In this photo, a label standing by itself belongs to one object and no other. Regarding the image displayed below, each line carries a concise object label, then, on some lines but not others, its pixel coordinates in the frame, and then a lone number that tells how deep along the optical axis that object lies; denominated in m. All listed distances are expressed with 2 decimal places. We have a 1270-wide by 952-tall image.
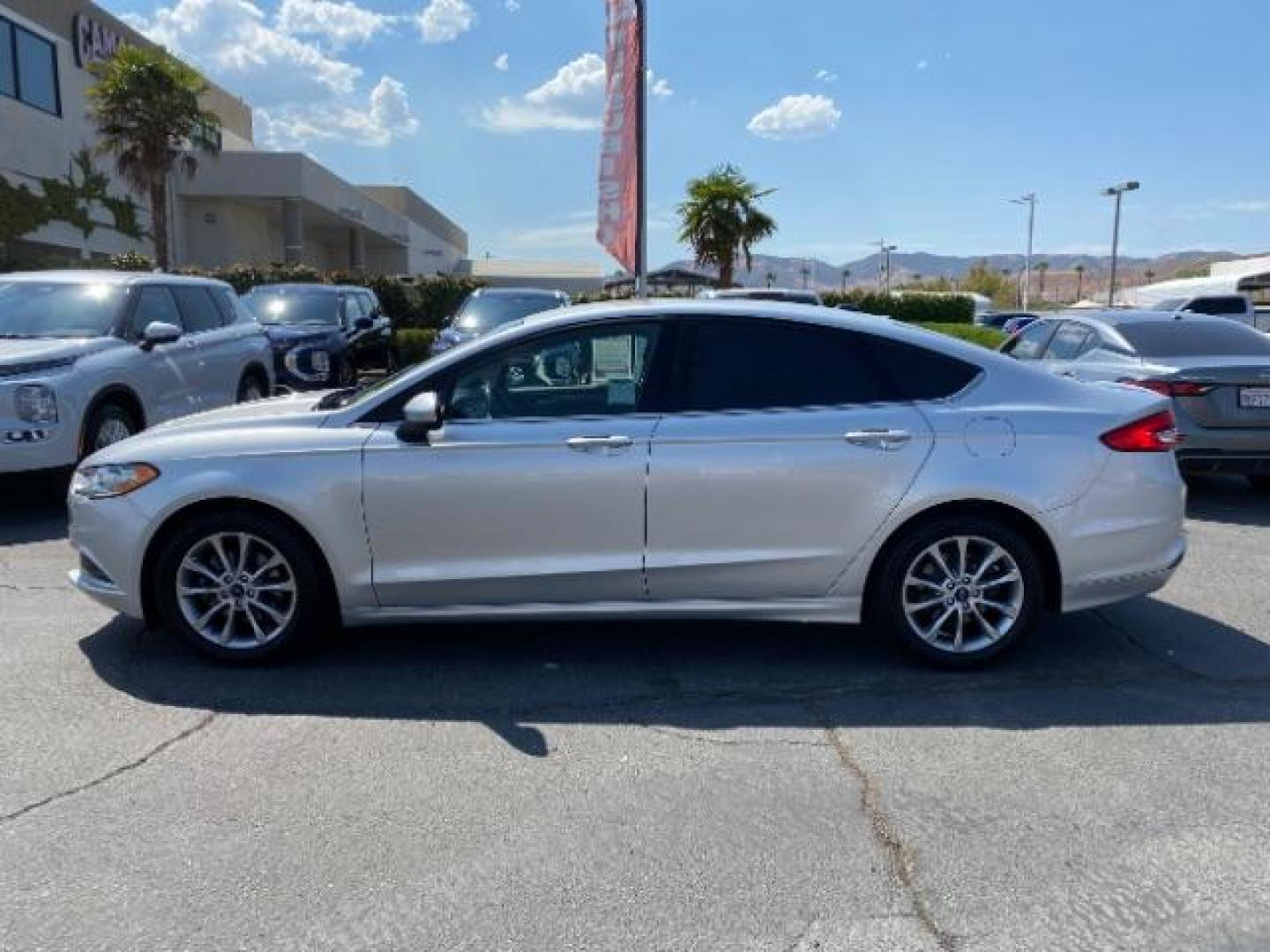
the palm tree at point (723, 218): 41.19
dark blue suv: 13.37
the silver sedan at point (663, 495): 4.40
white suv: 7.44
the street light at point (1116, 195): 44.56
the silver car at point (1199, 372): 7.77
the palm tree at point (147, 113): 25.47
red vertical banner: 14.84
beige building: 26.30
